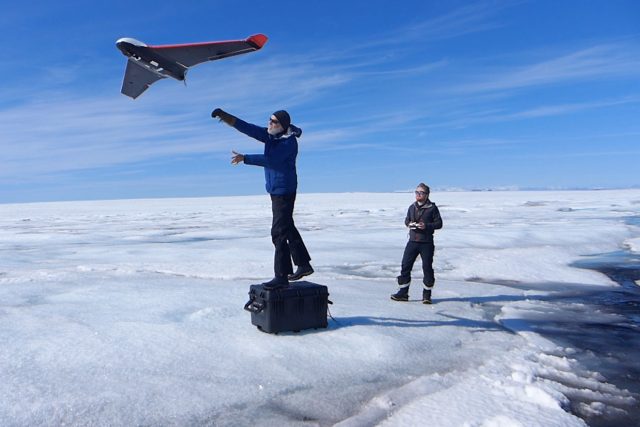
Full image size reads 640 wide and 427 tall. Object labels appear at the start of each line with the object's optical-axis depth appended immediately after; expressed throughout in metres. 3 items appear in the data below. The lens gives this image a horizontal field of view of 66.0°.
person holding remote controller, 6.64
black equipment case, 4.71
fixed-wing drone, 5.21
